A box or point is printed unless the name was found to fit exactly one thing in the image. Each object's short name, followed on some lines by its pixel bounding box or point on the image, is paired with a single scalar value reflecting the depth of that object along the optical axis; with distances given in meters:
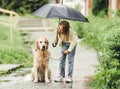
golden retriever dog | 11.29
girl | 11.33
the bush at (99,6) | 26.30
